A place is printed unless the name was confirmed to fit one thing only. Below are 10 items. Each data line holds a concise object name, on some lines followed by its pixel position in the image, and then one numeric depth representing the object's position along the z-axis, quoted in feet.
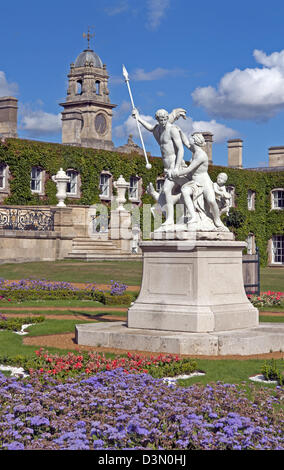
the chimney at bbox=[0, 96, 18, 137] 126.31
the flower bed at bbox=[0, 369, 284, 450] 17.97
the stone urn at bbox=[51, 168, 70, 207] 98.87
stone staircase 90.79
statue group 37.06
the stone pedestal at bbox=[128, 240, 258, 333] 34.81
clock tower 228.22
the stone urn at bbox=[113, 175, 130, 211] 110.93
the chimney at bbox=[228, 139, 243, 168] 171.32
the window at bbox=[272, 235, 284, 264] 158.20
